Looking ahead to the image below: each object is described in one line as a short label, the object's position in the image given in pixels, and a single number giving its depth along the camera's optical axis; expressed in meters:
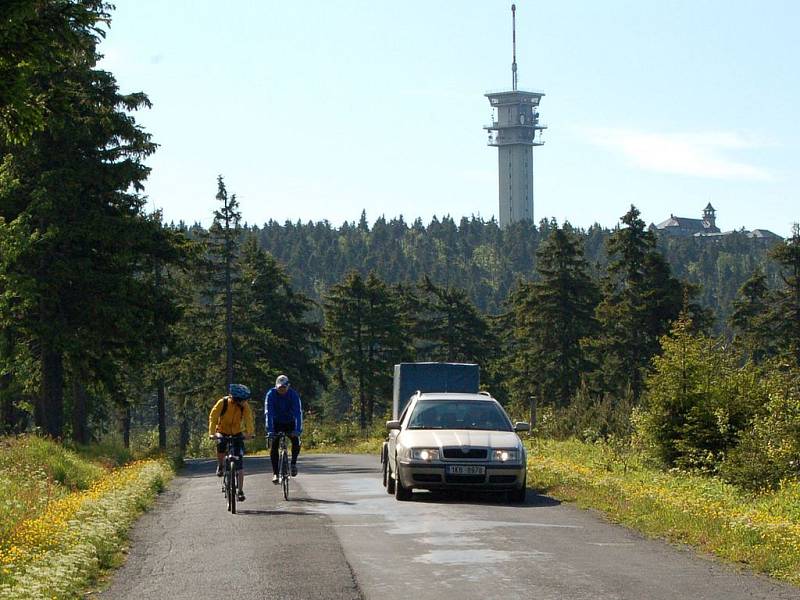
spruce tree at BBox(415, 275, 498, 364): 91.88
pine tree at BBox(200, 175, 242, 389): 71.12
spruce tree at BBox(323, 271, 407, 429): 85.50
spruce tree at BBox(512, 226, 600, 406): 73.38
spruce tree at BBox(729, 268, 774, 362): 75.81
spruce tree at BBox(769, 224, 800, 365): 67.12
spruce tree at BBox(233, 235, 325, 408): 79.75
